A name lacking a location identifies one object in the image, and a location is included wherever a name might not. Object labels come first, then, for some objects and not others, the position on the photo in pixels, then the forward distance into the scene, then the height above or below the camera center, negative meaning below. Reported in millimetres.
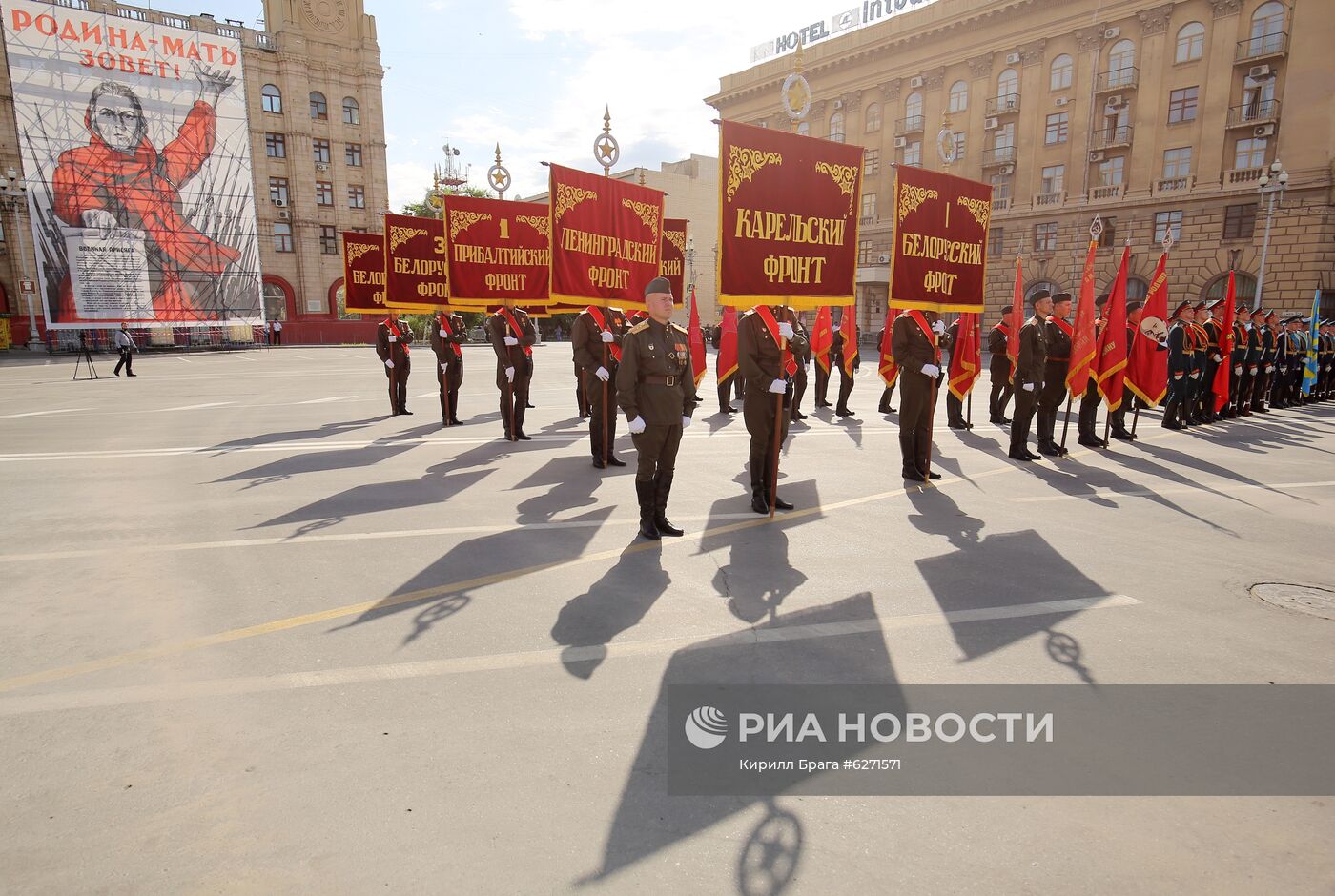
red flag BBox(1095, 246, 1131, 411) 10281 -364
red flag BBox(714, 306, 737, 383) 14516 -586
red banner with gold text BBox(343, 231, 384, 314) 14398 +909
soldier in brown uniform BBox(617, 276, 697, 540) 6320 -641
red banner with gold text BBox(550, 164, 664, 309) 8953 +1029
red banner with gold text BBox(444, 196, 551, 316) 11367 +1075
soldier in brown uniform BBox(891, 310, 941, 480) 8383 -676
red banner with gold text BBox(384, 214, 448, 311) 13391 +1010
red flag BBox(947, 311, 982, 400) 10383 -518
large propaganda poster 40688 +8667
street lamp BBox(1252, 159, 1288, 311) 28328 +5399
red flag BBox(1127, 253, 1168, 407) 11422 -484
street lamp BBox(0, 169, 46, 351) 42531 +6971
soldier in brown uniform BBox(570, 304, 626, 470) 9055 -516
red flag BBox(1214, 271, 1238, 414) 13070 -536
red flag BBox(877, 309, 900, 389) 12596 -759
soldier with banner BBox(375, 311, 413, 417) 13867 -610
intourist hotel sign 48594 +20240
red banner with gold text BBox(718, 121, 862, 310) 6891 +992
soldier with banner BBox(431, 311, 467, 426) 12812 -673
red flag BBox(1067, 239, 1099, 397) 9828 -335
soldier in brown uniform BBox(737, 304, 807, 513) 7008 -431
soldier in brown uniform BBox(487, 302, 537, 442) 10750 -528
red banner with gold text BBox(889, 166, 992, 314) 8477 +947
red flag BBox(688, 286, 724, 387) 13114 -510
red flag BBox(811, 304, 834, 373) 15422 -345
